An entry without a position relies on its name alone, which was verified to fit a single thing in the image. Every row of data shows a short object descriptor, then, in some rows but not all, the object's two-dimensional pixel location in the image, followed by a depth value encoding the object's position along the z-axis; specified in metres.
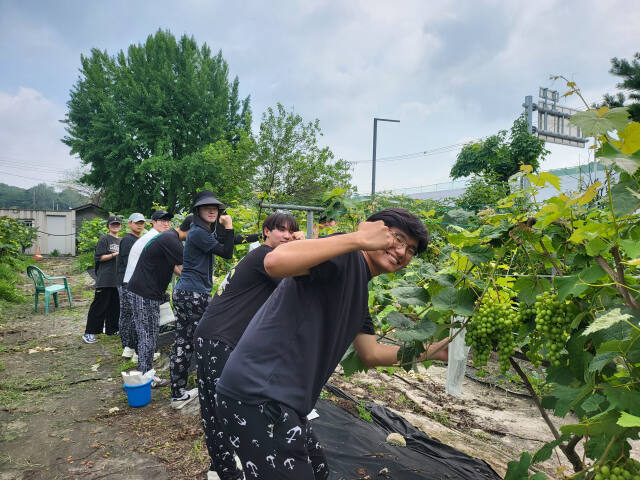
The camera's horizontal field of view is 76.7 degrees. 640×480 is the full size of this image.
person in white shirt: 4.76
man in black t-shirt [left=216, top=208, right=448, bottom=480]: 1.46
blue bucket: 4.22
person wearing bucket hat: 3.78
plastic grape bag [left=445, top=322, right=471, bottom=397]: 3.37
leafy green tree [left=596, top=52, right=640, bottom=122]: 11.58
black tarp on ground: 2.79
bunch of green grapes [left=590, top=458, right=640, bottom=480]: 1.05
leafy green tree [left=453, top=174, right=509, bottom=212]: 13.52
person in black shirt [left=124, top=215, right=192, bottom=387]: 4.33
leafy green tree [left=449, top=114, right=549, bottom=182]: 16.77
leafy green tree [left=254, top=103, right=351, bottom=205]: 20.36
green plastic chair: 9.03
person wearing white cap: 5.72
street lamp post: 15.93
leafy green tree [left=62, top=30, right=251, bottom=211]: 24.48
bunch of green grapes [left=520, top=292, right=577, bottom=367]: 1.31
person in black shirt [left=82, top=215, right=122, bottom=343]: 6.63
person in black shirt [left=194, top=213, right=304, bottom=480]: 2.49
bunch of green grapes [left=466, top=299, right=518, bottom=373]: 1.49
